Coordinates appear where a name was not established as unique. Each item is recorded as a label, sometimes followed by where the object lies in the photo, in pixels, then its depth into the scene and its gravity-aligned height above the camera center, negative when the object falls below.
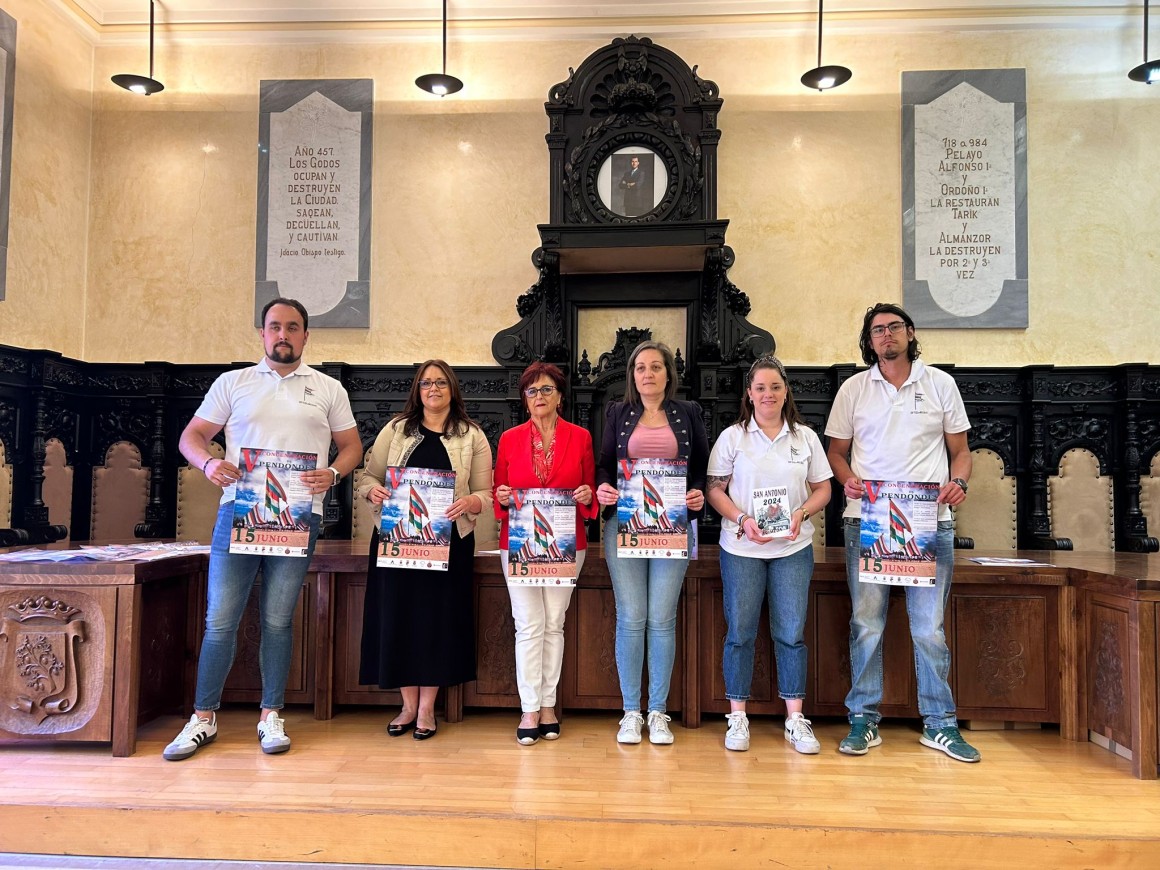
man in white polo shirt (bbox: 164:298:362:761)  2.63 -0.08
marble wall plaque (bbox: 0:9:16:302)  4.27 +1.92
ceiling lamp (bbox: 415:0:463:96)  4.37 +2.22
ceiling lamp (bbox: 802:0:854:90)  4.25 +2.23
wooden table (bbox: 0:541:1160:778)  2.62 -0.76
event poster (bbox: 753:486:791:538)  2.59 -0.20
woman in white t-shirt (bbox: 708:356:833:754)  2.67 -0.26
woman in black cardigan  2.70 -0.24
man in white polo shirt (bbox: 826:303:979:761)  2.70 -0.06
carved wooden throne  4.47 +1.65
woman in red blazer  2.72 -0.12
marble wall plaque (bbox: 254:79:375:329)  4.93 +1.68
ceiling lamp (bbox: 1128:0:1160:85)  4.18 +2.25
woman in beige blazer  2.73 -0.48
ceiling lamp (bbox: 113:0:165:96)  4.34 +2.19
